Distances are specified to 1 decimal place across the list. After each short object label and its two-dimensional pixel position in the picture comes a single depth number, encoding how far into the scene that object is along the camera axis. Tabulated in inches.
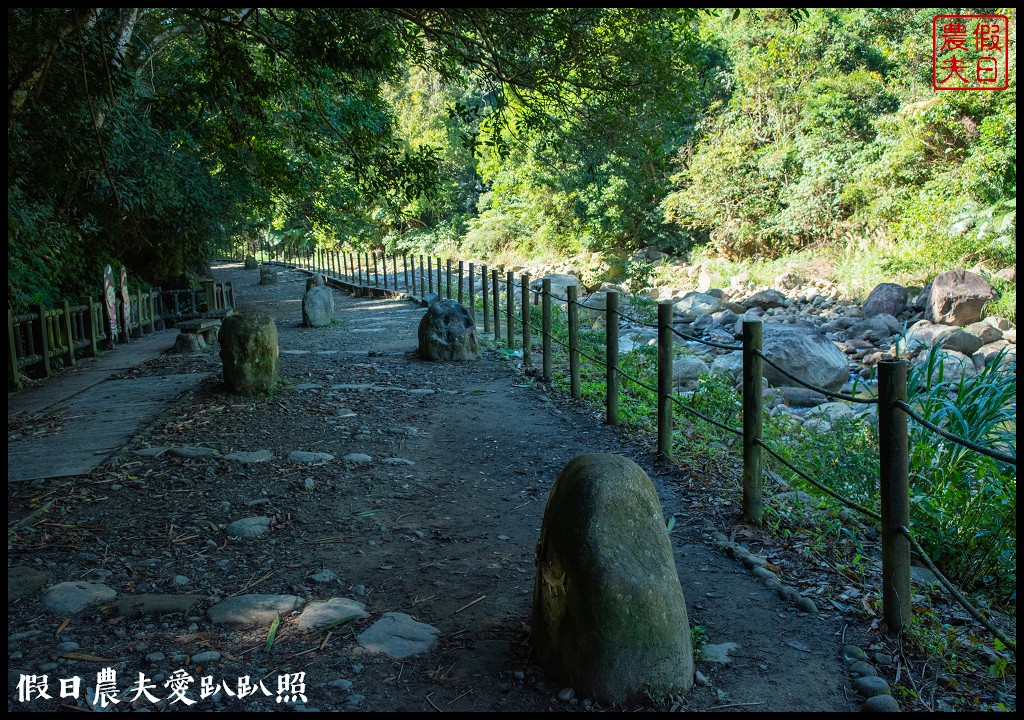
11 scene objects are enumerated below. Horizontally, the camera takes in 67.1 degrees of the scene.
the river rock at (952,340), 463.8
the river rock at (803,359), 391.5
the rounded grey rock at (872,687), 105.7
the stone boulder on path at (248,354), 292.8
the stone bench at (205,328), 442.9
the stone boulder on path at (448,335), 387.5
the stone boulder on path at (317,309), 584.4
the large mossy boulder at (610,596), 99.7
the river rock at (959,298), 514.0
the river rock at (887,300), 571.8
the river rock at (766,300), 668.7
